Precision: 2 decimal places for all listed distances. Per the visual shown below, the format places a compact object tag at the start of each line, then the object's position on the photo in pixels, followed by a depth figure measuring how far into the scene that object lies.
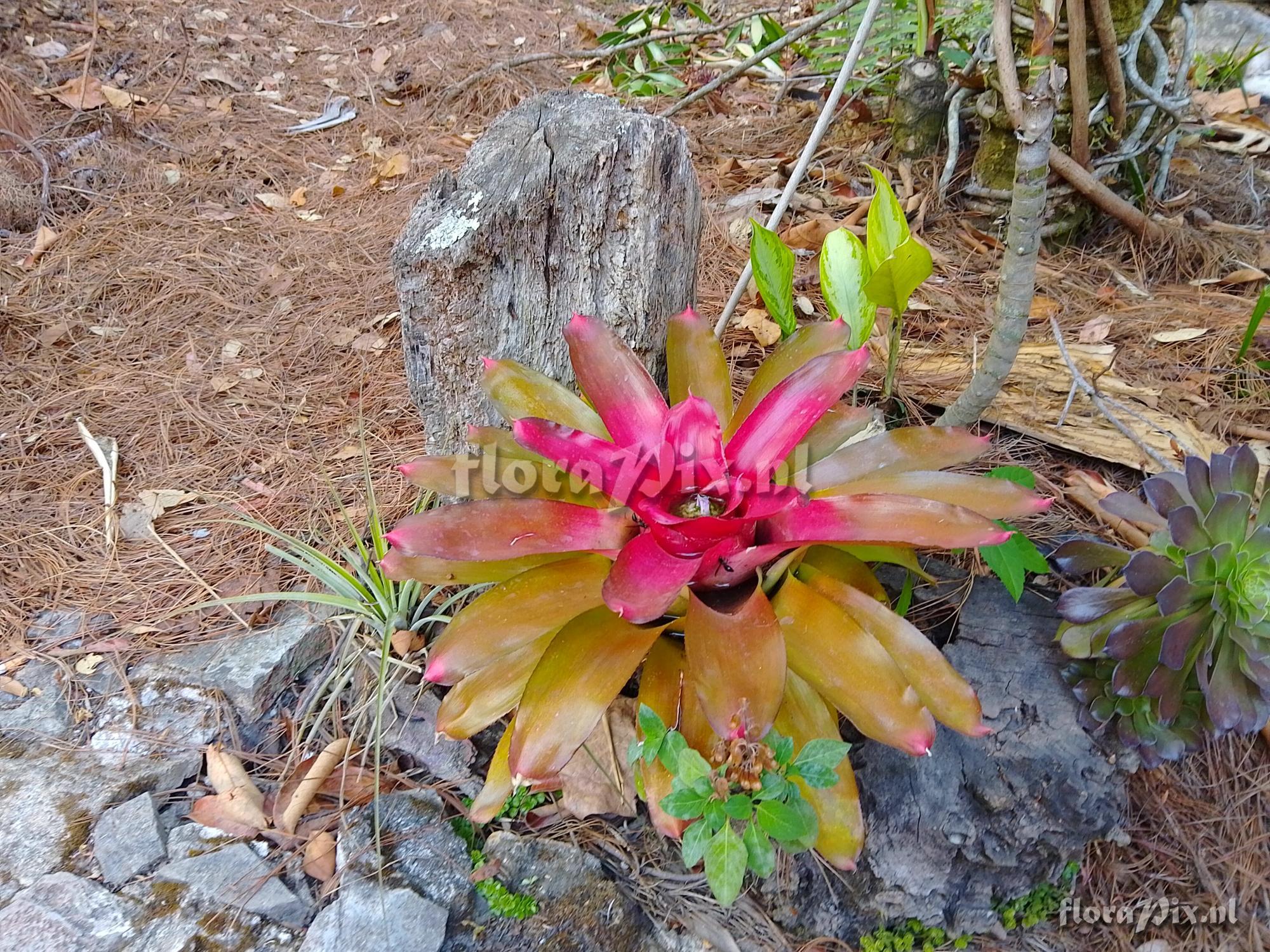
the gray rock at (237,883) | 1.39
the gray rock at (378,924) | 1.32
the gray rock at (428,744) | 1.56
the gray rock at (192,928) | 1.34
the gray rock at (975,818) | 1.34
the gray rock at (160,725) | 1.62
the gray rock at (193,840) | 1.47
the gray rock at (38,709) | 1.67
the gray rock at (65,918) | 1.32
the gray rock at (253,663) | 1.68
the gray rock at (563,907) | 1.36
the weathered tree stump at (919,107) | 2.63
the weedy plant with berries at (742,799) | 1.07
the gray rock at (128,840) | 1.44
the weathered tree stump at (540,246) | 1.57
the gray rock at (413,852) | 1.40
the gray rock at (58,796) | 1.45
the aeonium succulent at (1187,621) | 1.23
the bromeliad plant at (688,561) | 1.13
